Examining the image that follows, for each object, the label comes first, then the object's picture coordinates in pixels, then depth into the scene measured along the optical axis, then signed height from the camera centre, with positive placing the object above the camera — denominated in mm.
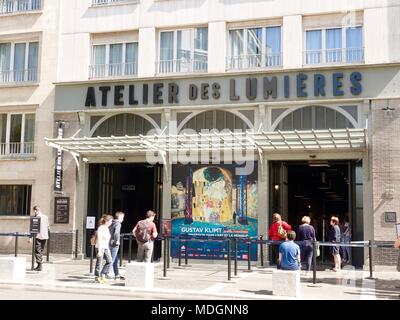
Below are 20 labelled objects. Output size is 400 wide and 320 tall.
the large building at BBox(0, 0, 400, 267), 19047 +3904
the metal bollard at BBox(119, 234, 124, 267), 17403 -835
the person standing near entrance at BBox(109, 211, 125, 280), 14805 -684
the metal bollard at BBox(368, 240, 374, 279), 15559 -1163
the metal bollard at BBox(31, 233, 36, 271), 16392 -969
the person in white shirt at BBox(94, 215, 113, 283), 14367 -807
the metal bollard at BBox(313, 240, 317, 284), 14698 -1000
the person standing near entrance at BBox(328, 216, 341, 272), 17922 -641
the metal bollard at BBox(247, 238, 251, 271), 17858 -1404
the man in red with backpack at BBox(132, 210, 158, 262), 14883 -550
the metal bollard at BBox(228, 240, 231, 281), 15138 -1283
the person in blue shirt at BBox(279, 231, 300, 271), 12867 -862
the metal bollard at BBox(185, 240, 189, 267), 19062 -1152
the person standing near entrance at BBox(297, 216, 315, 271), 16469 -500
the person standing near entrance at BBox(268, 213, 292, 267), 16672 -345
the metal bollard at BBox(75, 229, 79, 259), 21297 -990
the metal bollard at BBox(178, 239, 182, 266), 18745 -1410
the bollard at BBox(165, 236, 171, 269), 18411 -1294
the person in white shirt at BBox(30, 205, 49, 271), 16531 -707
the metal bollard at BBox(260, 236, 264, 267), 18691 -1216
